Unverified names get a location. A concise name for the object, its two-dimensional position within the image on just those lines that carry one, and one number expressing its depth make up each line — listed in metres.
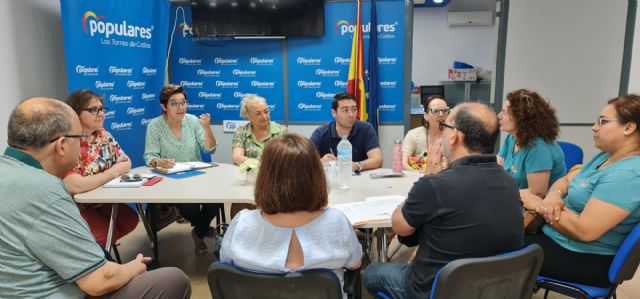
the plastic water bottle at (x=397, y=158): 2.68
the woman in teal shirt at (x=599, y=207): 1.65
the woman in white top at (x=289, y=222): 1.37
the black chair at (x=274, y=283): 1.29
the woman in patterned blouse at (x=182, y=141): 3.24
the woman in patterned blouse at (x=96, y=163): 2.52
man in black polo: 1.38
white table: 2.29
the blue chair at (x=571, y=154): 2.85
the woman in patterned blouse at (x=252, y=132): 3.18
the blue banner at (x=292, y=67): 4.38
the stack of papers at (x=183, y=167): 2.88
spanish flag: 4.31
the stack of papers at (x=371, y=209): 1.90
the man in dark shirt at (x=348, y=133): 3.11
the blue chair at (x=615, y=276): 1.62
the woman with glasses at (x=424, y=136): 3.11
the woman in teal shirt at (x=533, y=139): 2.25
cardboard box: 7.46
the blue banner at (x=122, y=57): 3.49
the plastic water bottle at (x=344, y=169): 2.50
